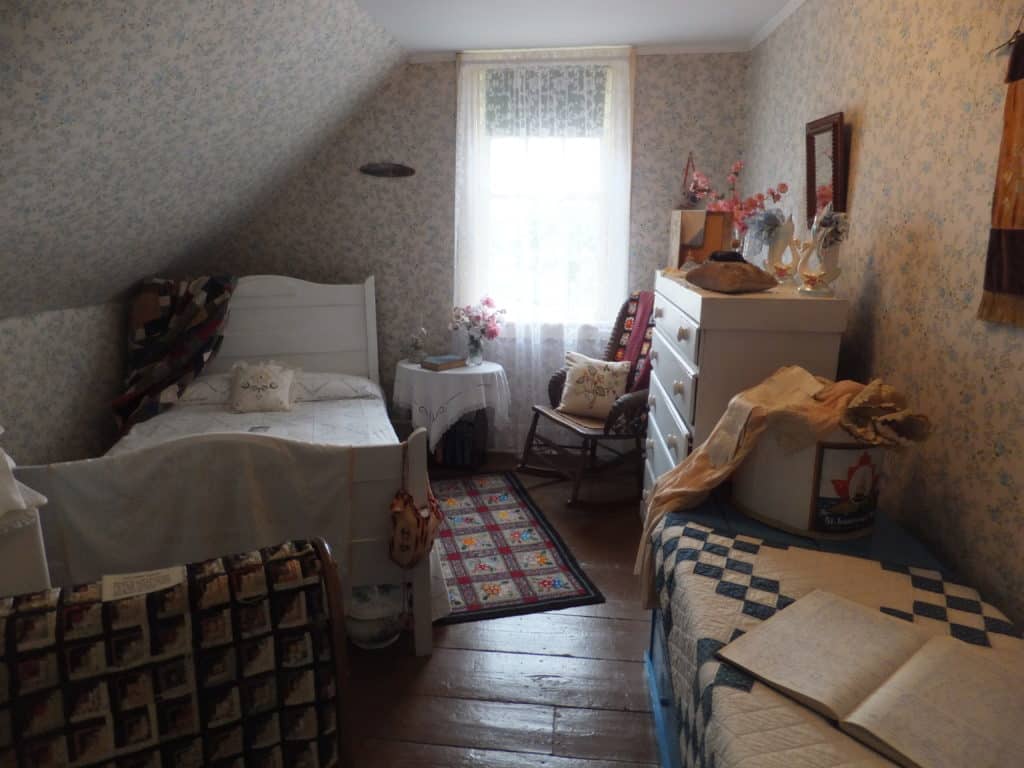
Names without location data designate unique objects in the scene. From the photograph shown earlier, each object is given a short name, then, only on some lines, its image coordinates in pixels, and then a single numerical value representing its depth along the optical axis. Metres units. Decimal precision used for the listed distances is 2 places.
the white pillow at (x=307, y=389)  3.73
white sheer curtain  3.99
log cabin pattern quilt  0.91
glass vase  4.14
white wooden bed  1.87
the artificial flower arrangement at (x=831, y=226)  2.05
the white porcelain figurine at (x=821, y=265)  2.07
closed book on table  4.01
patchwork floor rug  2.75
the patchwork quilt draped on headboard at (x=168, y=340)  3.63
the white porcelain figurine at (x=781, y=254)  2.30
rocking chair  3.50
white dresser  2.03
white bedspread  3.22
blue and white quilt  1.01
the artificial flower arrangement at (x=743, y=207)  2.50
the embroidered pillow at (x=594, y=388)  3.75
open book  0.97
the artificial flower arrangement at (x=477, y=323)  4.11
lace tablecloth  3.92
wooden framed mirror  2.31
